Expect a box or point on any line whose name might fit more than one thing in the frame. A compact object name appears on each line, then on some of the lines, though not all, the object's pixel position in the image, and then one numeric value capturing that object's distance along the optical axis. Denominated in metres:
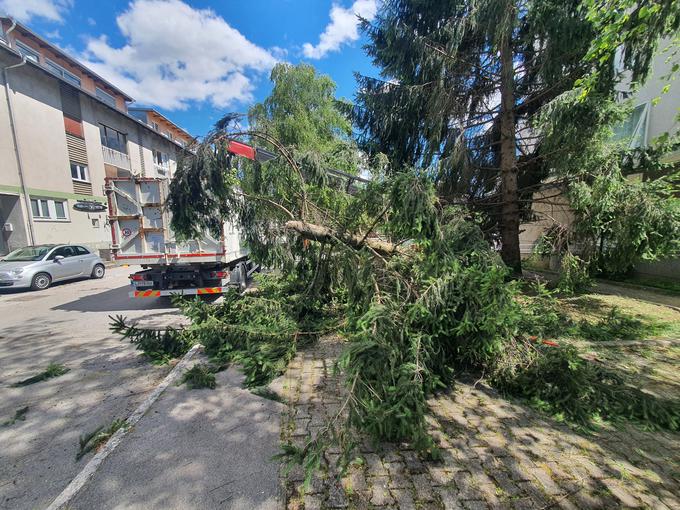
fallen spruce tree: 2.57
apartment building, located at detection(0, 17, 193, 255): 13.33
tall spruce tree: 5.73
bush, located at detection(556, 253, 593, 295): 5.96
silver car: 9.36
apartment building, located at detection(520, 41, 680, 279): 8.06
